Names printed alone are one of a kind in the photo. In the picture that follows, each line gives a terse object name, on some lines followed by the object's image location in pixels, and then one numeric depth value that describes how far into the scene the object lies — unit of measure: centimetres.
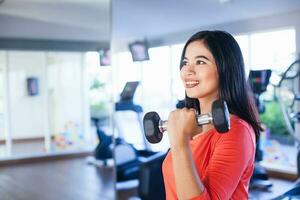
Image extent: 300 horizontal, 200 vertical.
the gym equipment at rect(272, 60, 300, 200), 325
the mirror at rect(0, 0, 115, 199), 257
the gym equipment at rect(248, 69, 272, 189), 319
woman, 85
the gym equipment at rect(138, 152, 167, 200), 288
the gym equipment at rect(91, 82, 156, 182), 307
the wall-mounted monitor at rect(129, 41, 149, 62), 300
